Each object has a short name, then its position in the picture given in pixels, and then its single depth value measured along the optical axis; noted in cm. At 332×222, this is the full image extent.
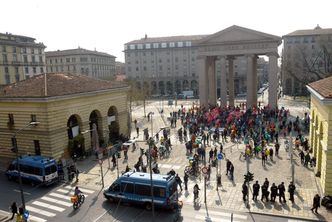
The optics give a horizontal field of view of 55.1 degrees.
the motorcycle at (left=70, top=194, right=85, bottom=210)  2298
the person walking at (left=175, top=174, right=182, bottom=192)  2518
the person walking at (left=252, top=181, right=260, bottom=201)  2278
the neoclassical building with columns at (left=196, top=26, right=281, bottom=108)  6047
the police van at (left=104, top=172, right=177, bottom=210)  2145
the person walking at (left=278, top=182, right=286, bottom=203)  2219
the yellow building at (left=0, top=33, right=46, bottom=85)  8444
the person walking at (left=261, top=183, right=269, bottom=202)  2259
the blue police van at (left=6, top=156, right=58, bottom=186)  2747
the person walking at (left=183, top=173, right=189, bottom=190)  2558
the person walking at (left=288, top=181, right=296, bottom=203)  2214
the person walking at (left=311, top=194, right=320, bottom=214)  2045
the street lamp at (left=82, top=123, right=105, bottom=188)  2730
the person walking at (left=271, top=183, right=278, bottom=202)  2241
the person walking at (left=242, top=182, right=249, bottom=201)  2264
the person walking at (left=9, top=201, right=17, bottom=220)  2181
